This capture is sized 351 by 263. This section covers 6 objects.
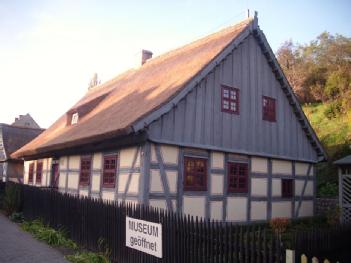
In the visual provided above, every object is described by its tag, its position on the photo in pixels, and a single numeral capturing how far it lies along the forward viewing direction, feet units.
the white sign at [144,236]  23.99
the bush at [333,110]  91.26
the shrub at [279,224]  44.42
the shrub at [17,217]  48.54
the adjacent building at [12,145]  93.25
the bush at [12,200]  52.49
